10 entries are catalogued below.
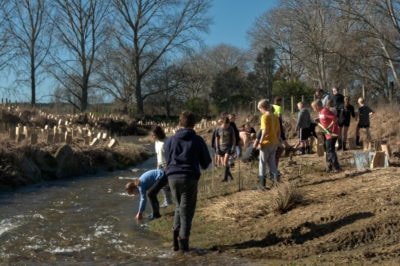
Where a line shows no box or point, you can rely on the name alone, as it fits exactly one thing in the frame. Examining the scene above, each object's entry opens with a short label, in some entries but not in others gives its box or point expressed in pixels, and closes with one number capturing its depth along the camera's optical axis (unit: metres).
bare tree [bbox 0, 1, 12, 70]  36.17
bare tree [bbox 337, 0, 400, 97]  34.03
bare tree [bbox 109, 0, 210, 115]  49.75
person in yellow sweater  9.76
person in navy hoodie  7.11
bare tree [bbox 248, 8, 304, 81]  53.03
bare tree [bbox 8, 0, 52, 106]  44.66
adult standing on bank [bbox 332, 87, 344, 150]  15.48
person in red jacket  10.85
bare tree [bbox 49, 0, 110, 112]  47.97
